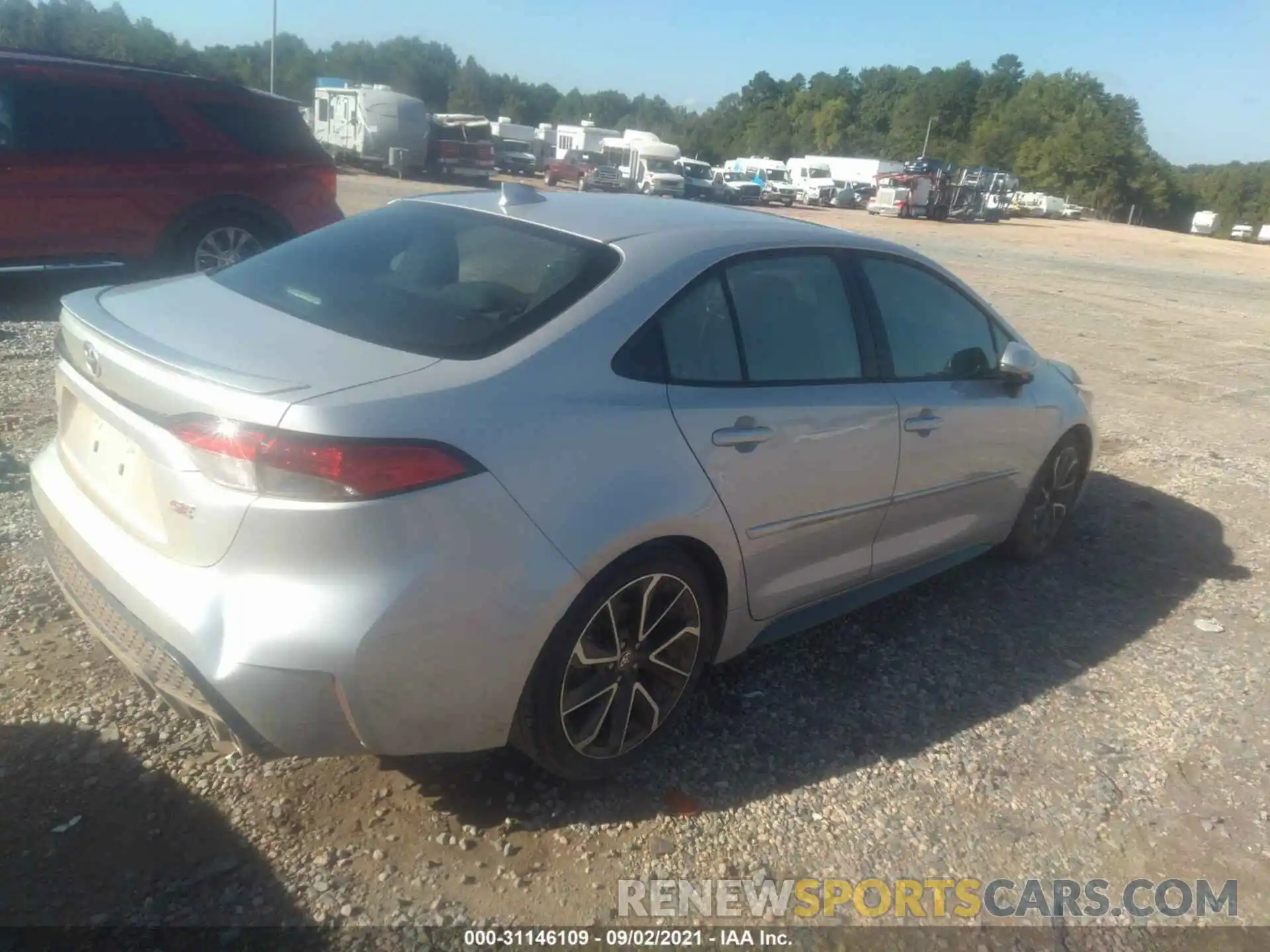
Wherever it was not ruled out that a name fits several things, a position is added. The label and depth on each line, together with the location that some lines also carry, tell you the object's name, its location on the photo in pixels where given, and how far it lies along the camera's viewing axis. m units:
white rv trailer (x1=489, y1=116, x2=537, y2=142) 54.50
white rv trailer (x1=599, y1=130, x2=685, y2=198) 39.44
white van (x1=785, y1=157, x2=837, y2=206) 50.44
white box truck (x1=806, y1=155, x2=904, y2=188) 55.25
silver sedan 2.34
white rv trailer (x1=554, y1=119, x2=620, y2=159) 51.44
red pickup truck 41.41
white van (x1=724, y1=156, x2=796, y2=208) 47.75
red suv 7.64
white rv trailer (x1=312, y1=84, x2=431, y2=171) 36.53
